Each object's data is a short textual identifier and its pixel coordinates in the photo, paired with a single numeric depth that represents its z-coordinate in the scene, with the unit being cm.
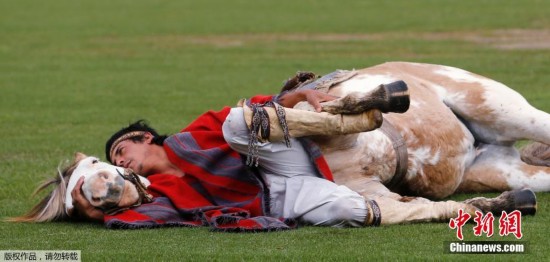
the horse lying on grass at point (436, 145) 1389
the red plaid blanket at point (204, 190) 1435
